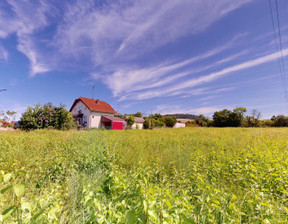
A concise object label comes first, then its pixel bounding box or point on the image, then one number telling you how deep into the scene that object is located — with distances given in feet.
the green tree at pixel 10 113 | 73.92
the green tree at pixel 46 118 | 36.94
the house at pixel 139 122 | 124.83
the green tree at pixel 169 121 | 134.31
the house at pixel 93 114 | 82.38
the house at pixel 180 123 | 173.12
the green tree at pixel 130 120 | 113.78
